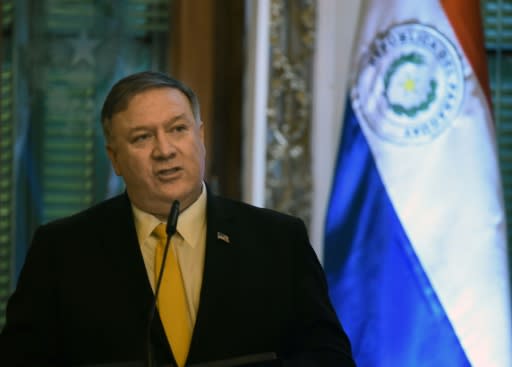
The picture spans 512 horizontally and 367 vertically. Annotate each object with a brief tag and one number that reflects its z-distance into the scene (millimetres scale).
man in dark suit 6784
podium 6589
